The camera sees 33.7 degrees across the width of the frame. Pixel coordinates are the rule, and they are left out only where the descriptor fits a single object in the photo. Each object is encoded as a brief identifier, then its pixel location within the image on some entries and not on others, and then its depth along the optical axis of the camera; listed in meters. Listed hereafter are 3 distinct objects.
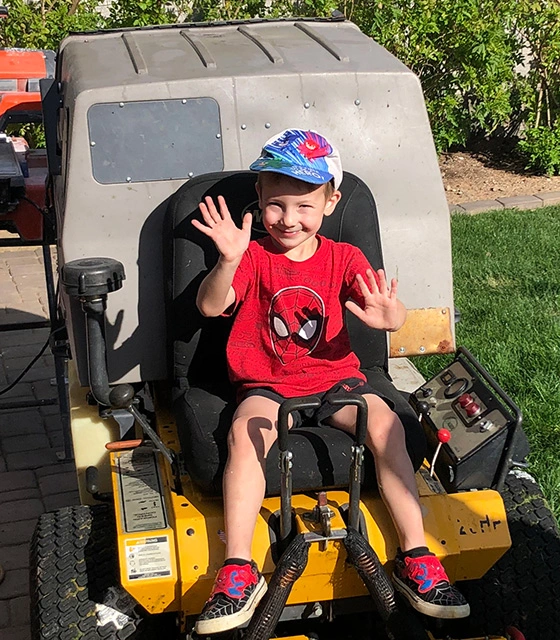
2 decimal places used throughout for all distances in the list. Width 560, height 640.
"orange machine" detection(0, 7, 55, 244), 3.82
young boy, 2.53
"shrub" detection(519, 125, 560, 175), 8.45
